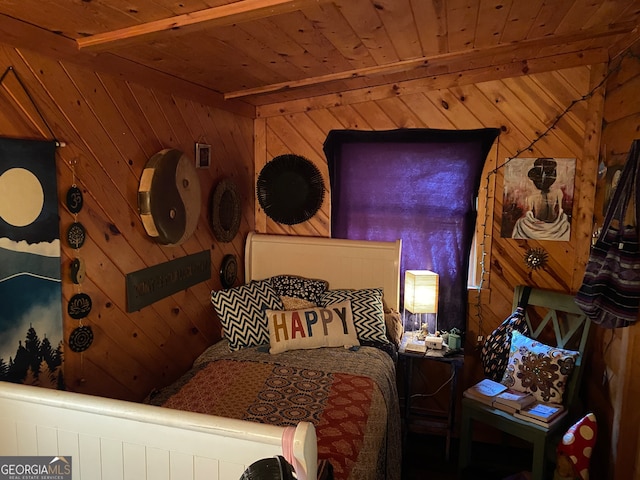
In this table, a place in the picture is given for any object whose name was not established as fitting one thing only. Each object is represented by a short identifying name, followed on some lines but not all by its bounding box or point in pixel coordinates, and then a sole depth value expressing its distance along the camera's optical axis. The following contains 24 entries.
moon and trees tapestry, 1.54
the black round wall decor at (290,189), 3.33
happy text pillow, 2.67
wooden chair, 2.39
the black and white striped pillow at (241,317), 2.71
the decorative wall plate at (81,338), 1.83
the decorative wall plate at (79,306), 1.82
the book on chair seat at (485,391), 2.58
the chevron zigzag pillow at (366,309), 2.83
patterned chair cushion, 2.55
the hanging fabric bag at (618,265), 2.04
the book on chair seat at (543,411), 2.39
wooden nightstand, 2.83
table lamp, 2.97
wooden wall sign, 2.17
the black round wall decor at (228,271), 3.02
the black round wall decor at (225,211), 2.85
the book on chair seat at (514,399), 2.49
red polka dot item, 2.13
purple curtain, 3.06
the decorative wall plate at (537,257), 2.98
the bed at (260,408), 1.11
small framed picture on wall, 2.65
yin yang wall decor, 2.15
